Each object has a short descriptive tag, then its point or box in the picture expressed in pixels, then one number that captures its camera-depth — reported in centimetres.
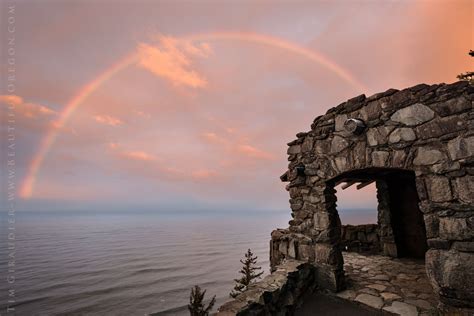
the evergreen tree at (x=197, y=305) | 605
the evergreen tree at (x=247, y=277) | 1120
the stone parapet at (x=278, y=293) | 315
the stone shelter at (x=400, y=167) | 324
